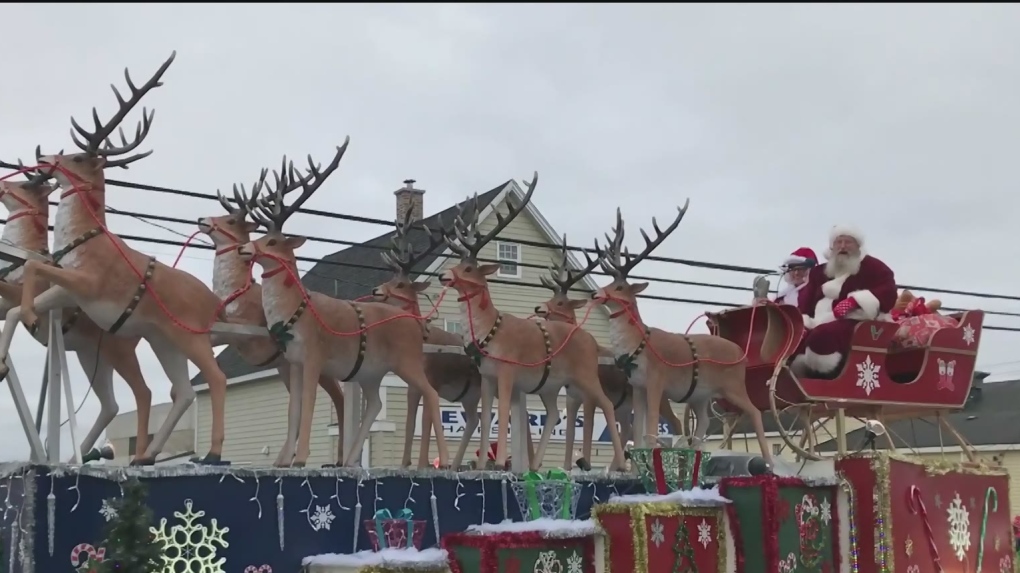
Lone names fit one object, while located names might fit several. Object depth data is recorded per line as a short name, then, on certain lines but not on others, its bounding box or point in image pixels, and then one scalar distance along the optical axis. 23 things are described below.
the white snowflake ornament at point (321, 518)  6.43
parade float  5.92
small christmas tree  5.24
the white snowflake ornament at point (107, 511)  5.69
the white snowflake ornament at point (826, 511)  7.30
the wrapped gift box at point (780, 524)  6.72
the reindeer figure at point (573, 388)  8.90
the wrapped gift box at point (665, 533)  6.27
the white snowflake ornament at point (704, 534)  6.67
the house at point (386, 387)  17.05
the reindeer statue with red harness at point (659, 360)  8.27
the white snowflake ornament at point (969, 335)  8.74
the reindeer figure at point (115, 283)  6.27
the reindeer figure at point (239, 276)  7.27
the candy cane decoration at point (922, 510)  7.55
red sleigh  8.09
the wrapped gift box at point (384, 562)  5.86
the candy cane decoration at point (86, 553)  5.57
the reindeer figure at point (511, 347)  7.68
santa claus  8.17
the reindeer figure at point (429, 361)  8.10
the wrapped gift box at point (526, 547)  5.86
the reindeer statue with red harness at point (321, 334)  6.92
